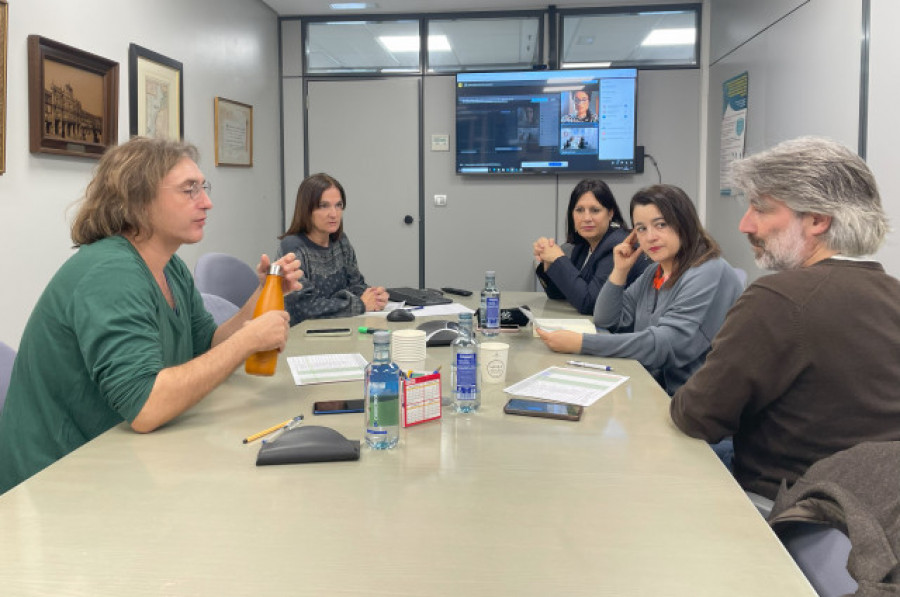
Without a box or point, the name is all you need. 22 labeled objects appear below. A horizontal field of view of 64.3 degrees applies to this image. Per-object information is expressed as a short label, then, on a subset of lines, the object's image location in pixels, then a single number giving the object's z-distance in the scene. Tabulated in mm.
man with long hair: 1399
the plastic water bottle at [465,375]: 1541
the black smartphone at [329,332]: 2543
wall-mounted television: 5141
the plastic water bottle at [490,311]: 2408
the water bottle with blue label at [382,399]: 1310
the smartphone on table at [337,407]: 1554
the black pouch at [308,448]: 1241
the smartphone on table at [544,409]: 1518
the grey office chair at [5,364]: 1593
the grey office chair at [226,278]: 2930
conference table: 871
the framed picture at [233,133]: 4516
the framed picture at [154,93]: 3533
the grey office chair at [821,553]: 961
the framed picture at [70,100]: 2812
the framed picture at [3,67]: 2604
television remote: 3588
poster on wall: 4359
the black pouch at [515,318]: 2535
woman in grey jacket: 2115
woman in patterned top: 3154
